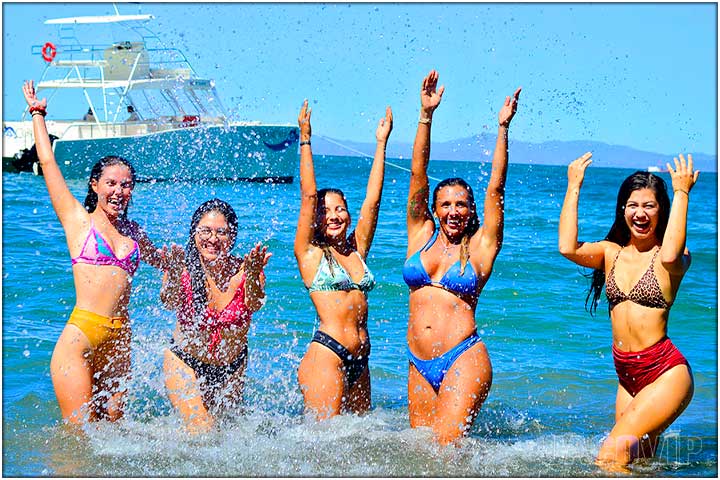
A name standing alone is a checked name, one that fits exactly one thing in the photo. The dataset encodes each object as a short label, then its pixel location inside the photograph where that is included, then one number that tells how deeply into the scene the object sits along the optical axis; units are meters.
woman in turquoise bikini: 5.82
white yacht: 29.36
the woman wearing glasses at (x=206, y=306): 5.89
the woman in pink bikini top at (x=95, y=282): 5.79
